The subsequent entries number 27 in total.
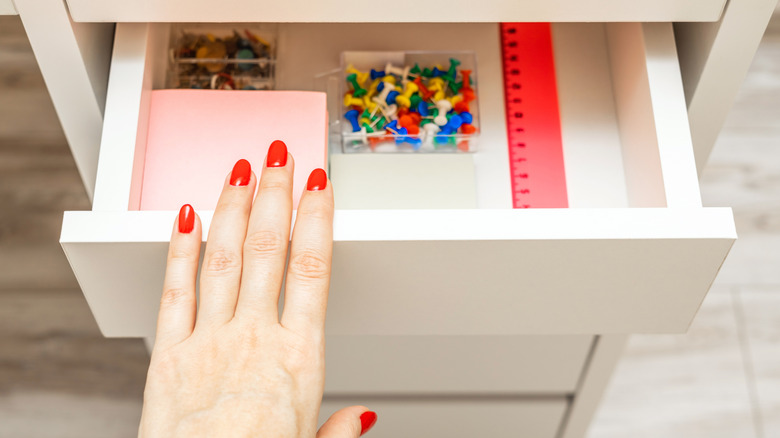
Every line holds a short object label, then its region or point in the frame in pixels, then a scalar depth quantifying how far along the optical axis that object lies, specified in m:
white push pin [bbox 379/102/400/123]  0.68
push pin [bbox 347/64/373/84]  0.70
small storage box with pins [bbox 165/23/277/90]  0.70
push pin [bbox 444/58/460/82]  0.70
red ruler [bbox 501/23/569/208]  0.67
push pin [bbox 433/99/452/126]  0.67
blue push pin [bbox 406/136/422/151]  0.67
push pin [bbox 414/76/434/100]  0.69
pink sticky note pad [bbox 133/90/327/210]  0.60
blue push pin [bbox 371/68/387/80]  0.71
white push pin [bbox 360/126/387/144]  0.66
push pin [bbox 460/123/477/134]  0.67
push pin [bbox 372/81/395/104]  0.68
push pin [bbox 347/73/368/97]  0.69
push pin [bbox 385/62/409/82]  0.70
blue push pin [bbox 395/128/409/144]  0.67
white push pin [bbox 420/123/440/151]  0.67
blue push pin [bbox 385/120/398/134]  0.67
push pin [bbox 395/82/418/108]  0.67
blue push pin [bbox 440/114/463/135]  0.67
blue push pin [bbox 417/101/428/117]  0.68
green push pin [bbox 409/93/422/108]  0.68
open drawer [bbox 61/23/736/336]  0.52
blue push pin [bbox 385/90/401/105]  0.68
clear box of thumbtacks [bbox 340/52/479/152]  0.67
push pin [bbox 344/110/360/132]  0.68
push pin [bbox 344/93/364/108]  0.68
